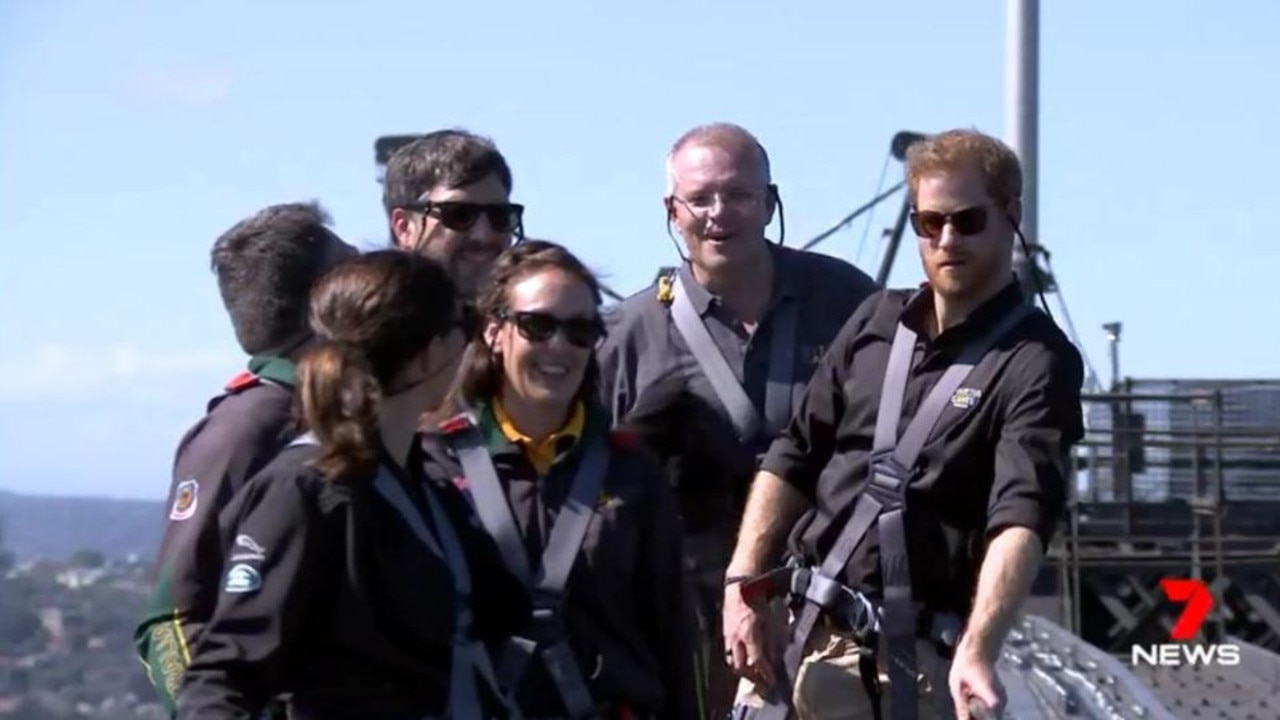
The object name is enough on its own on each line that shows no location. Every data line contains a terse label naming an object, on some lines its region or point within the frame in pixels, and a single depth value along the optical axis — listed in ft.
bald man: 43.63
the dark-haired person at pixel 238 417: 32.73
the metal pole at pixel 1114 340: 150.85
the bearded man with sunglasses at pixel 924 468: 37.84
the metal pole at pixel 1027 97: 94.78
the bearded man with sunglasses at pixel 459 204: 42.21
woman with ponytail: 29.14
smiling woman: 34.25
